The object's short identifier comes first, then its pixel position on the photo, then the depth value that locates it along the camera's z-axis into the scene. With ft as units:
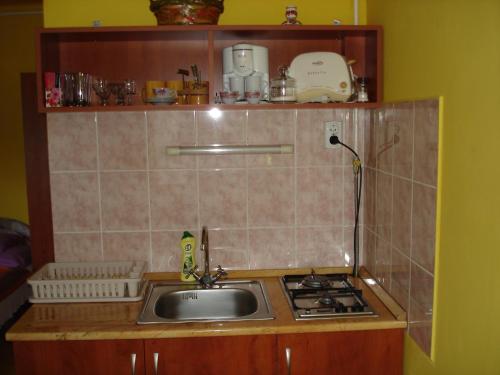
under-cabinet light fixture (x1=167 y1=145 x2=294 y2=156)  7.26
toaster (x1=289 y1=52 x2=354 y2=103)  6.64
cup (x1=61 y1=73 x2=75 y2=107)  6.44
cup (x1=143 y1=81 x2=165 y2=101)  6.65
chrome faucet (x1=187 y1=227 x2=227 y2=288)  7.00
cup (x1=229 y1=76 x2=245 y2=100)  6.70
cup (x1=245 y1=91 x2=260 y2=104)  6.55
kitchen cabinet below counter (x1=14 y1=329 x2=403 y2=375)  5.72
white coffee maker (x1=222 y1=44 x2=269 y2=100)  6.58
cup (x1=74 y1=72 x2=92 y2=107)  6.51
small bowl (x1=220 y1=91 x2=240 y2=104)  6.52
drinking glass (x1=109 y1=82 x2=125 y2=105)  6.64
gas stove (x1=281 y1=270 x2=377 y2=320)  5.97
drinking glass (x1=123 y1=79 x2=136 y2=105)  6.68
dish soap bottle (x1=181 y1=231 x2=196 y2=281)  7.23
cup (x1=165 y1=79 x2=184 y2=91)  6.81
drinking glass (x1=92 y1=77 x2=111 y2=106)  6.60
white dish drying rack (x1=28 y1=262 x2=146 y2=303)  6.52
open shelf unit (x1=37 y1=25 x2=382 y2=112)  6.84
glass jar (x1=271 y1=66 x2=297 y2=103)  6.56
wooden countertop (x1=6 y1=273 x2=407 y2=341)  5.65
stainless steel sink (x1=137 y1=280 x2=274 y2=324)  6.93
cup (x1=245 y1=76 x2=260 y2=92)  6.60
